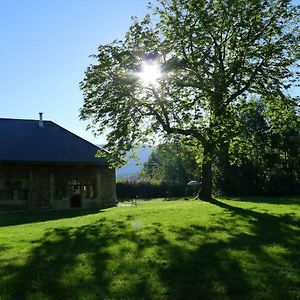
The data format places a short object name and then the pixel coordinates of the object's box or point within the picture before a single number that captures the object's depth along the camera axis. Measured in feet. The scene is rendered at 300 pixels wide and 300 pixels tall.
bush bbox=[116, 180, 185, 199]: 126.00
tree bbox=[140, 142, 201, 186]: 159.04
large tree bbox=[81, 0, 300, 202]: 49.98
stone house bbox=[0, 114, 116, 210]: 72.94
